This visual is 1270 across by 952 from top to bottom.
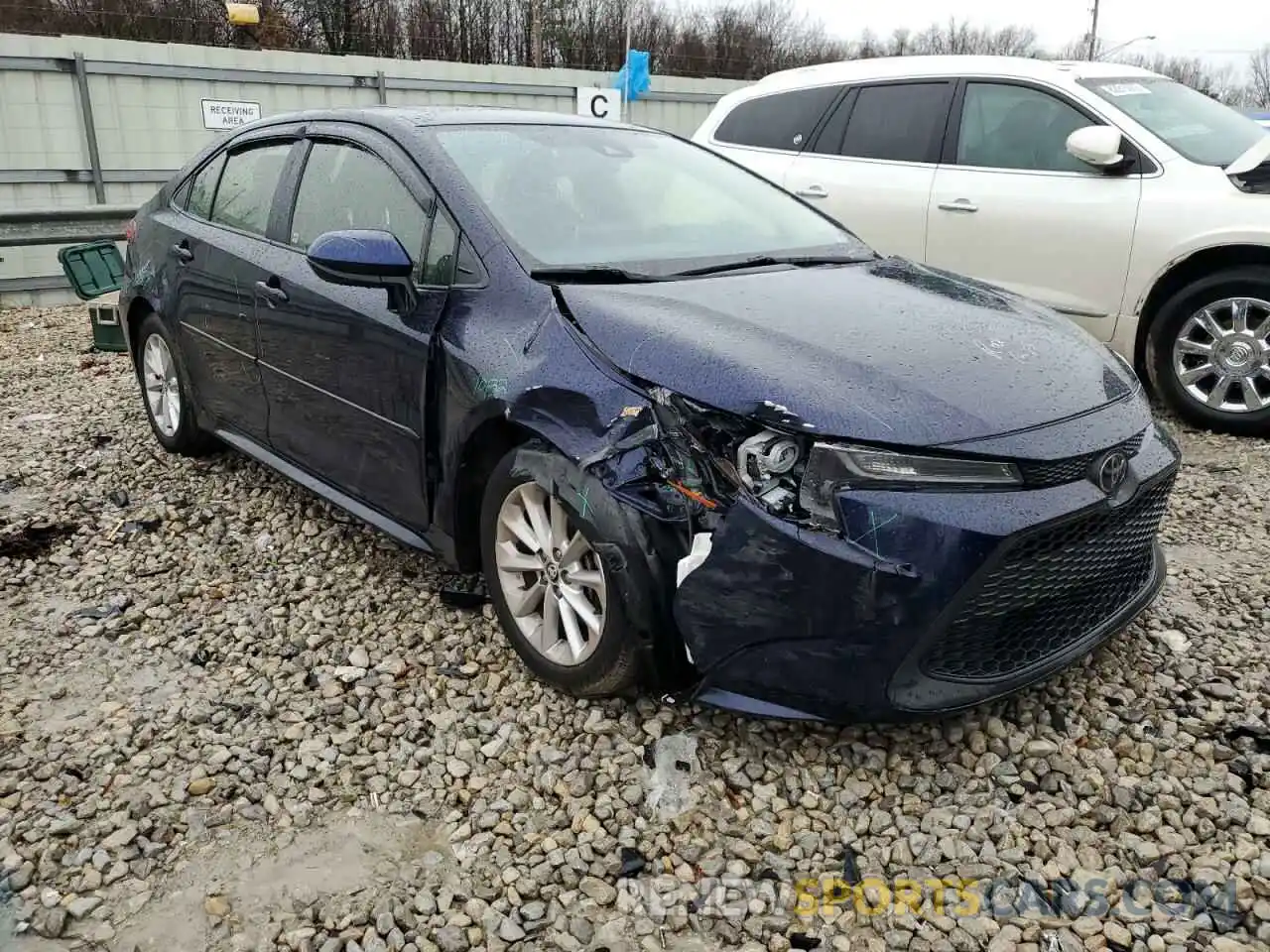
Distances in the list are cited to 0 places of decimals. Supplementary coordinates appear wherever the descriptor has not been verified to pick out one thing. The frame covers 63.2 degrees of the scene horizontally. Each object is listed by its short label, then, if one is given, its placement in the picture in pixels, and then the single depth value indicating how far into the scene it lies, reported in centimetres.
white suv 502
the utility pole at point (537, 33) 2596
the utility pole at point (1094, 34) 4506
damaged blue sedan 229
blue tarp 1480
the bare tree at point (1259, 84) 4712
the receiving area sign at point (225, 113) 1269
